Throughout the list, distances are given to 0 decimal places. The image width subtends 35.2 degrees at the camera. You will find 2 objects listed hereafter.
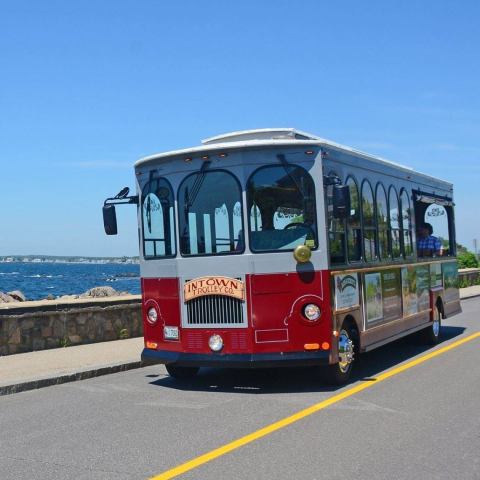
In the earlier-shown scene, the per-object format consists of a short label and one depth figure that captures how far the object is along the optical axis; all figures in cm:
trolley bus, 904
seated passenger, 1342
